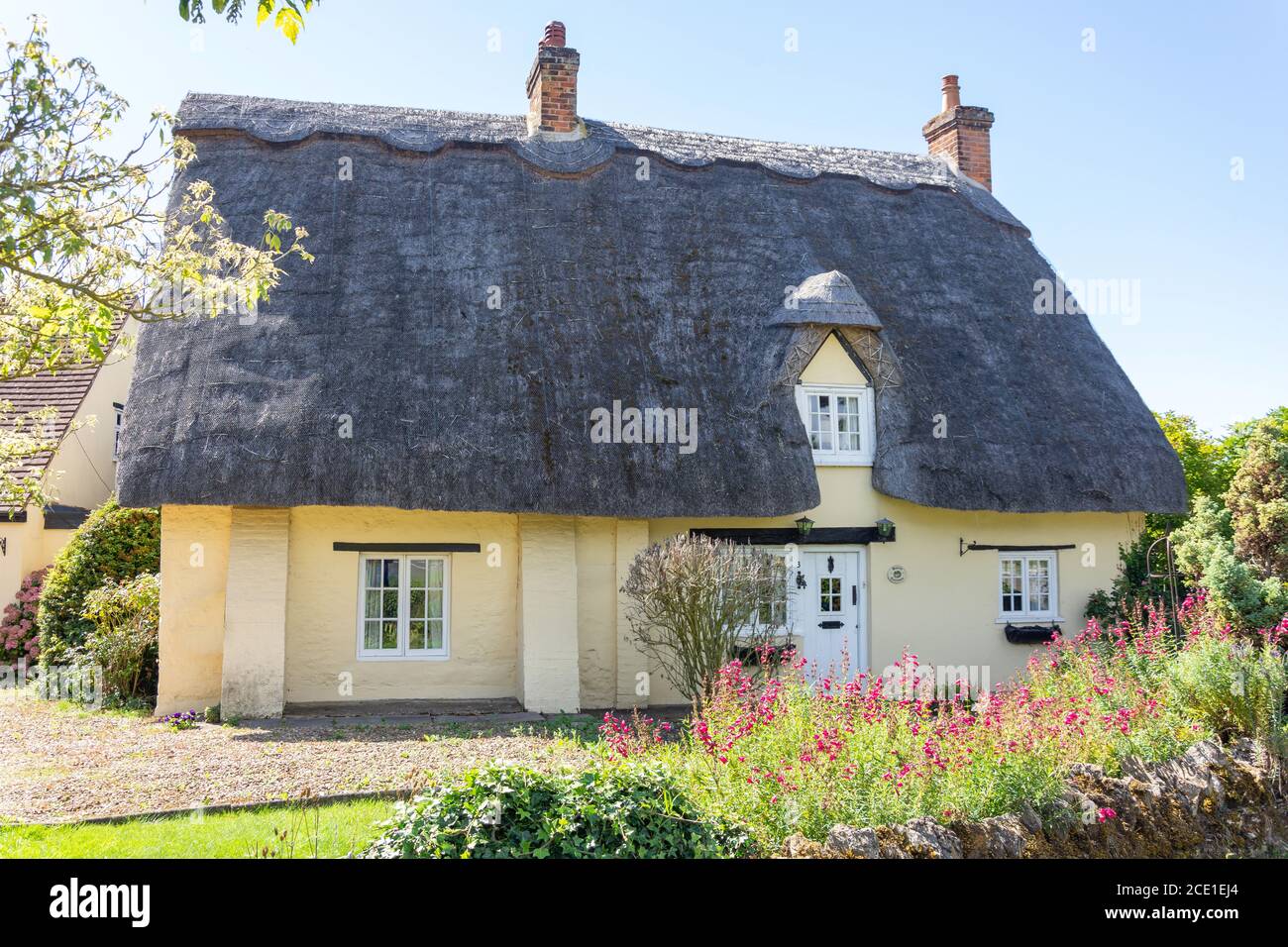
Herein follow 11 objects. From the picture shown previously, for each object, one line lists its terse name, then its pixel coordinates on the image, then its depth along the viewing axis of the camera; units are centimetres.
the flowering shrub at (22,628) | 1412
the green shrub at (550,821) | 473
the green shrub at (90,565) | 1288
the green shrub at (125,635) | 1175
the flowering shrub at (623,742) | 696
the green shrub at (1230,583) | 969
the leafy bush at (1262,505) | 1034
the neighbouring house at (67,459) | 1485
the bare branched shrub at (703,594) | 1012
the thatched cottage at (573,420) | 1095
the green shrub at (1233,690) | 796
